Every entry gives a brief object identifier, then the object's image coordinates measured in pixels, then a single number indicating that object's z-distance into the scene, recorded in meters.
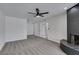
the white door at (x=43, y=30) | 6.59
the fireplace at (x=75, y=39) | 2.82
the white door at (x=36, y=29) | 8.06
